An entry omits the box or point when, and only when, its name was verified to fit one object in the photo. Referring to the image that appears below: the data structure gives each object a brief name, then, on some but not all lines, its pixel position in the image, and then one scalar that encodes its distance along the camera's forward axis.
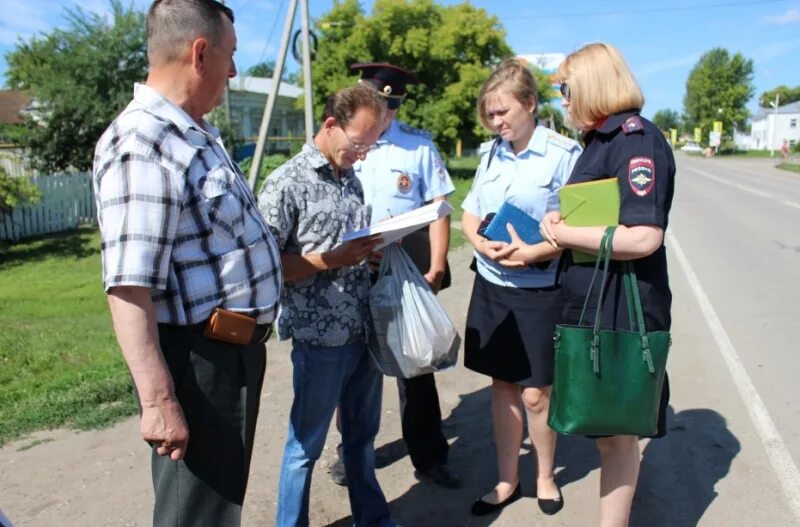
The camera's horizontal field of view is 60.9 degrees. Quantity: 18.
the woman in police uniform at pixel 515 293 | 2.96
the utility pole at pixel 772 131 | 75.00
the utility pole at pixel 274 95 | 11.94
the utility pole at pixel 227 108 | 21.42
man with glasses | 2.52
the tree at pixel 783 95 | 103.94
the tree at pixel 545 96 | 28.27
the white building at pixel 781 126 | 78.19
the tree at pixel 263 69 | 77.88
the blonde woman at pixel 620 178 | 2.24
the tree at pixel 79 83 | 16.86
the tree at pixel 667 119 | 122.22
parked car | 77.60
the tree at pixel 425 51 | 26.81
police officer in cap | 3.43
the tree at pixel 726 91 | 76.88
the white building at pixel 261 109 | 38.06
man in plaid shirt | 1.67
